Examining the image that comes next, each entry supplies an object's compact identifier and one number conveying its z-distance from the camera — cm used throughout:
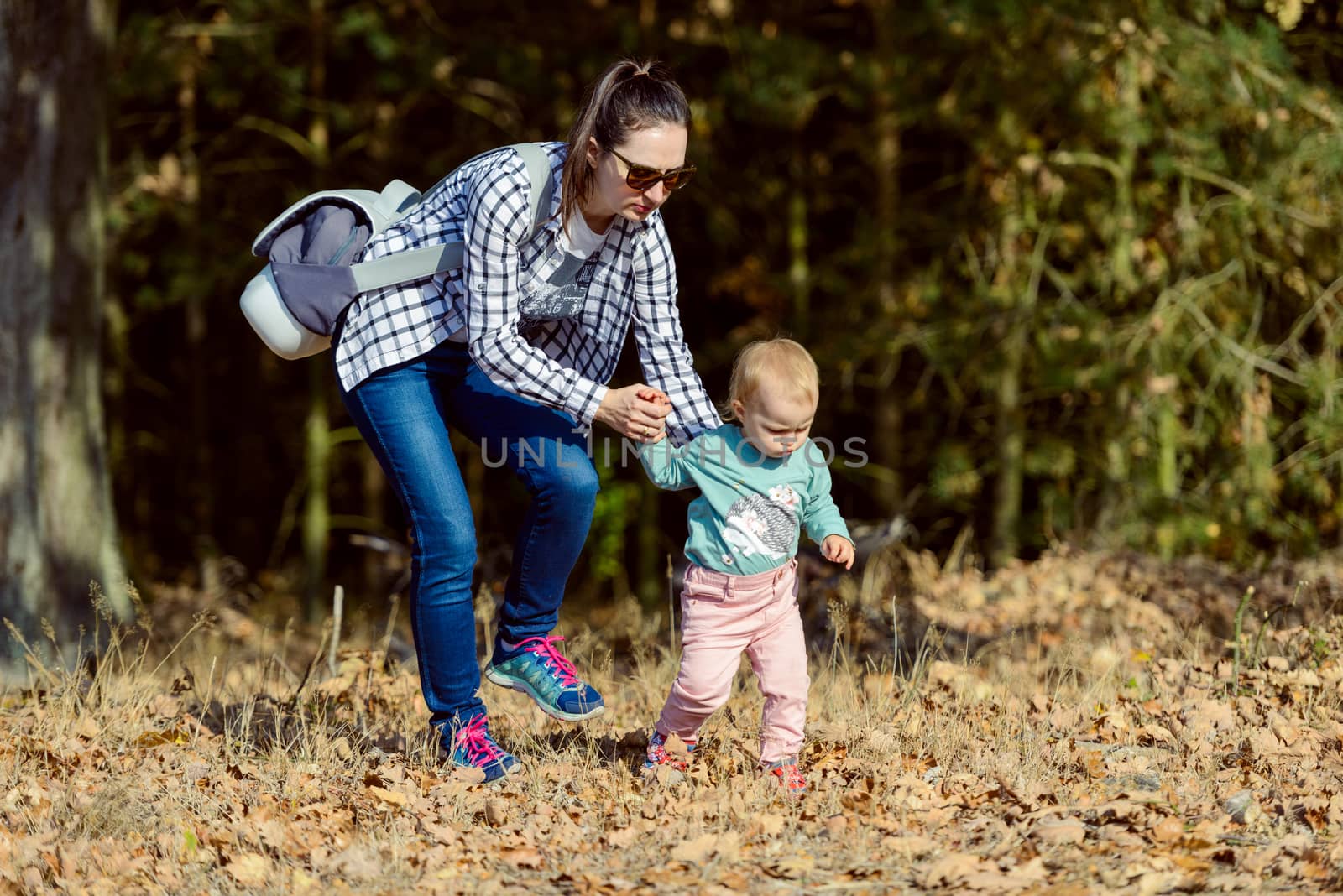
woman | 734
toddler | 746
